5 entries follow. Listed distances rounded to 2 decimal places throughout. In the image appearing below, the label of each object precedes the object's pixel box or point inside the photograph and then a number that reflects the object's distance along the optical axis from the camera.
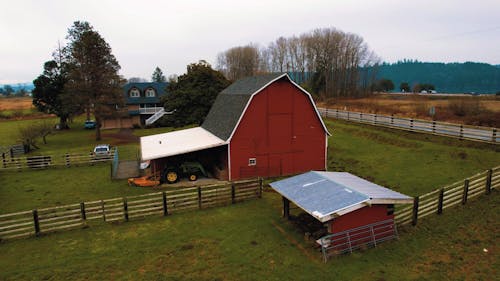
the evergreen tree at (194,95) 34.50
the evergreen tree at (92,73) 40.94
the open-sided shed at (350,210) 11.29
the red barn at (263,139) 21.25
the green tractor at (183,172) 20.73
